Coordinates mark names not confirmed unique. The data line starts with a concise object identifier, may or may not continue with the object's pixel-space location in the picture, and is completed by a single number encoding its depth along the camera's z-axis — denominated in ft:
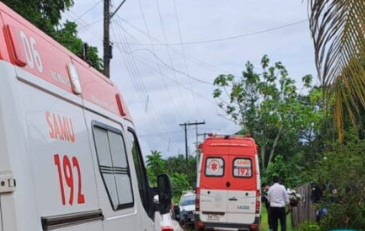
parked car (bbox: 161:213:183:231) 36.82
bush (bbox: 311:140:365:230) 39.45
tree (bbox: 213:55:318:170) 127.25
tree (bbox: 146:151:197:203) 100.27
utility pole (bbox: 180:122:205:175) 213.34
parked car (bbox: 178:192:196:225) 71.00
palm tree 16.12
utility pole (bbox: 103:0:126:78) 61.36
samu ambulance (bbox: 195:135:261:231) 54.13
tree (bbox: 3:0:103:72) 39.88
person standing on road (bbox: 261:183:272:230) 51.88
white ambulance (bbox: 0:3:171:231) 8.96
